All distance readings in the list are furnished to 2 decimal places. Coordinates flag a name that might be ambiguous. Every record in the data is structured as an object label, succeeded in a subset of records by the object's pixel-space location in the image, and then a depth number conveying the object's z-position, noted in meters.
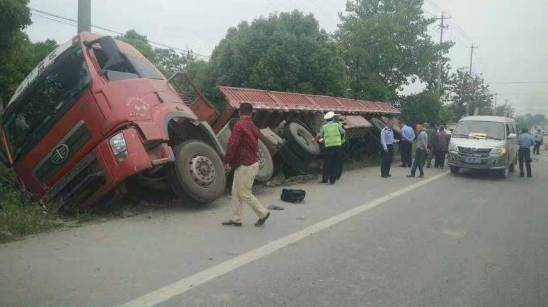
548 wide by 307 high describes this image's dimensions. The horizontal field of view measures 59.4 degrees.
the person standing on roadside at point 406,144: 14.56
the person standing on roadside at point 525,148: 14.37
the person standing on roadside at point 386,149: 13.05
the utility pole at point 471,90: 47.62
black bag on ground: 8.61
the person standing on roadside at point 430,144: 16.56
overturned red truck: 6.69
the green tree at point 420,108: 27.64
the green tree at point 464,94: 46.22
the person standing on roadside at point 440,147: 16.33
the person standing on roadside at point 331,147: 11.11
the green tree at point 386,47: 24.19
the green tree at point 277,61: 18.34
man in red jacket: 6.46
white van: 13.44
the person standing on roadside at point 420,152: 13.20
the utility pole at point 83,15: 10.63
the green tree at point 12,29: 11.05
